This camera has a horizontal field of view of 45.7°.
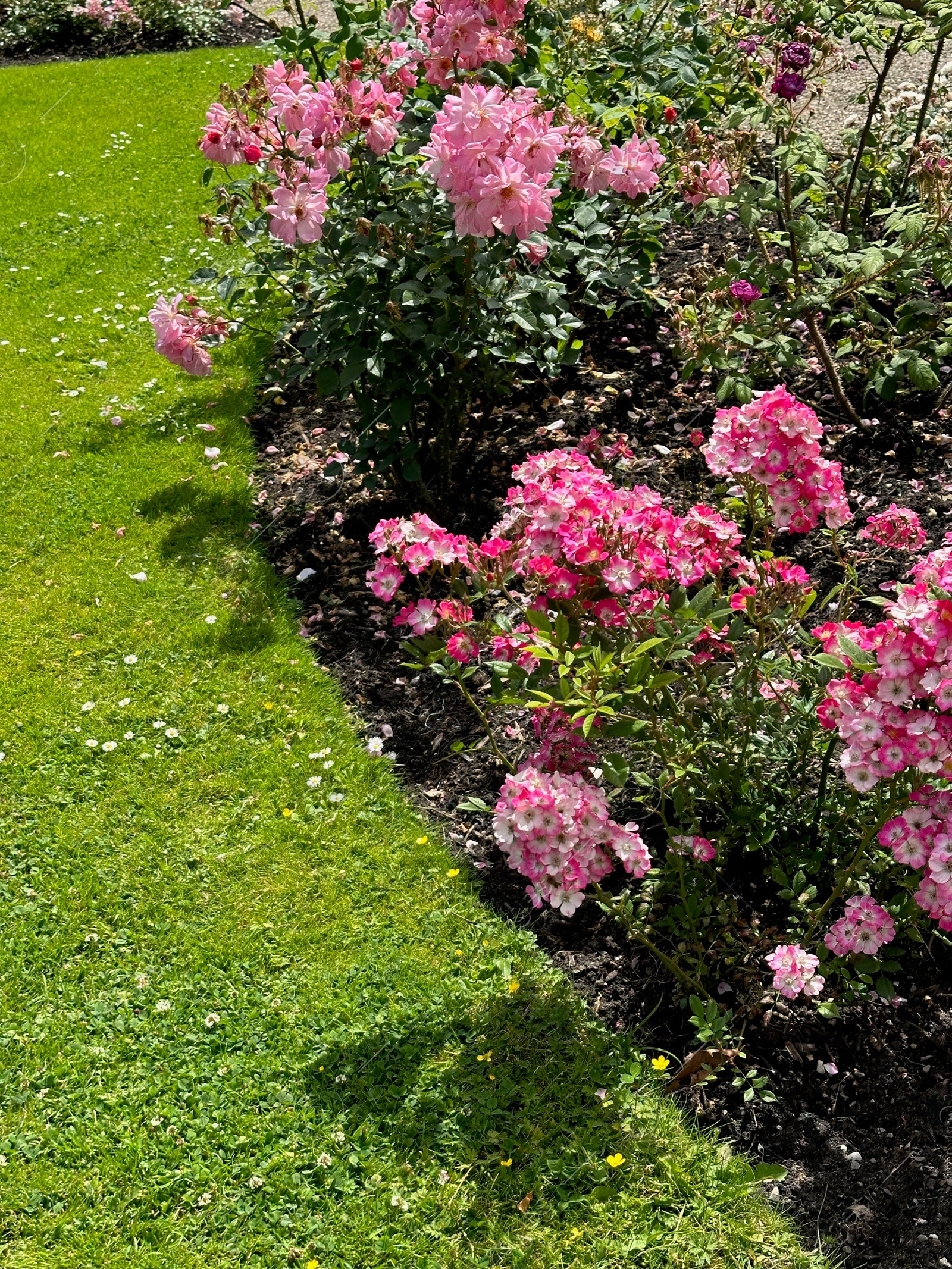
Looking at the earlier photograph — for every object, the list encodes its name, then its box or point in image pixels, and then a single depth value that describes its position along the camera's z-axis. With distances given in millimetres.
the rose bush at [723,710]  1836
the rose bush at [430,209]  2348
